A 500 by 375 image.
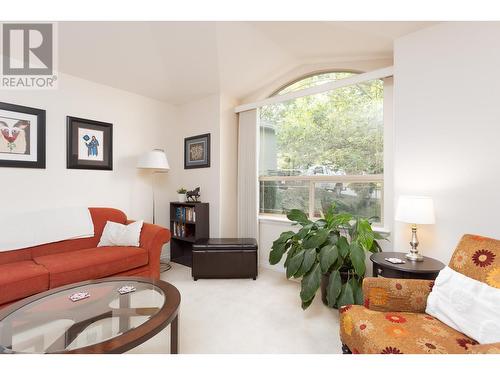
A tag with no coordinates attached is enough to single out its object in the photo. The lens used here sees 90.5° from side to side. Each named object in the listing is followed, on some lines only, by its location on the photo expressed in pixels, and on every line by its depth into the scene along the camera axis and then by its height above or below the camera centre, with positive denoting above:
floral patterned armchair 1.12 -0.70
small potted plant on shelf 3.52 -0.13
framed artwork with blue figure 2.85 +0.51
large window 2.74 +0.44
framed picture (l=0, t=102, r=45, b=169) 2.42 +0.50
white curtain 3.45 +0.16
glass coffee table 1.17 -0.74
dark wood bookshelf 3.30 -0.61
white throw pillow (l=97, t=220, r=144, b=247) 2.70 -0.54
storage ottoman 2.88 -0.87
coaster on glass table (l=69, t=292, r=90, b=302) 1.58 -0.72
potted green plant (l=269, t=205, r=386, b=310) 2.03 -0.63
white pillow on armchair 1.13 -0.60
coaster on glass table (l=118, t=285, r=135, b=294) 1.70 -0.72
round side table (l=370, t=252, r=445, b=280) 1.66 -0.56
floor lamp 3.15 +0.32
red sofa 1.88 -0.67
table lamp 1.79 -0.19
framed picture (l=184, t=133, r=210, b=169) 3.52 +0.51
